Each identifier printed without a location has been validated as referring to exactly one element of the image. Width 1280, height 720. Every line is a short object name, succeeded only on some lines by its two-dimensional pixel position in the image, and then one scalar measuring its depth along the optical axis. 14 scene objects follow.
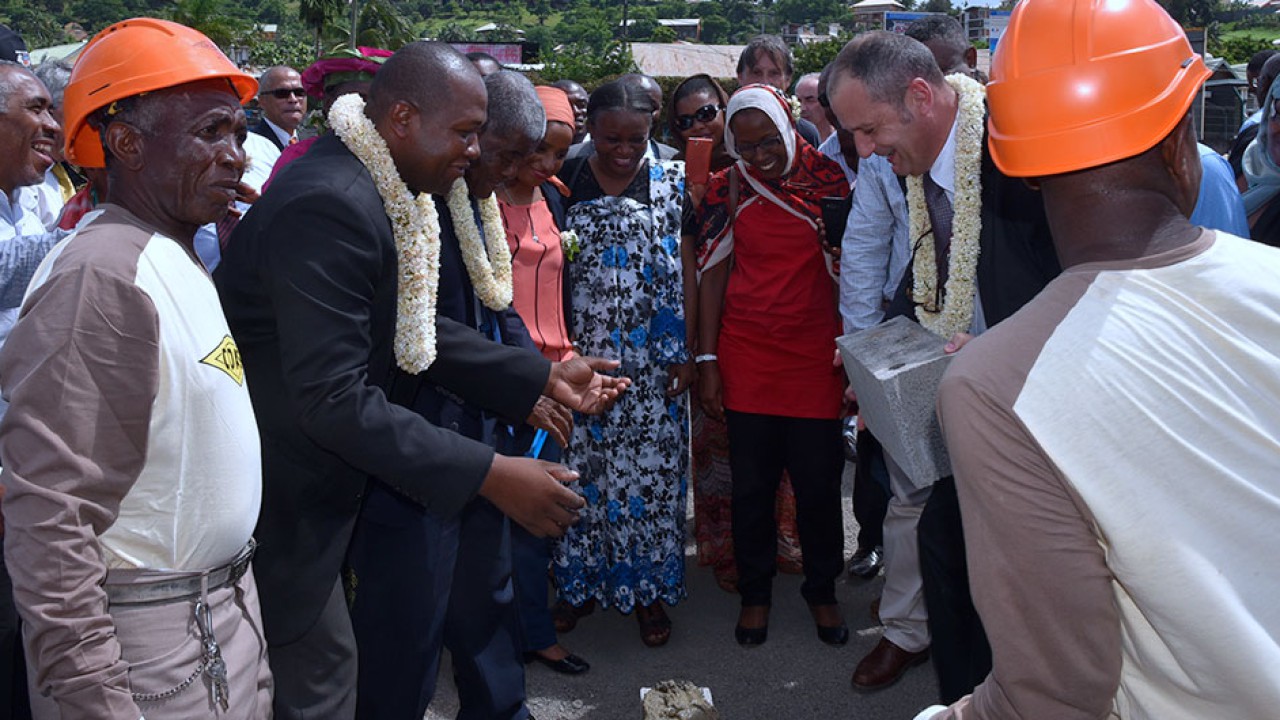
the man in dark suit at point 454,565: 2.91
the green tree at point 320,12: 43.38
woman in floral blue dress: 4.21
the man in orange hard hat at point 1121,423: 1.24
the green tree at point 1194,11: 74.88
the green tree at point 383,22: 46.34
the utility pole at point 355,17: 41.73
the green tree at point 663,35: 66.12
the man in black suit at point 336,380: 2.26
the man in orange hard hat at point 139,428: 1.64
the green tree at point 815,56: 34.06
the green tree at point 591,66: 32.88
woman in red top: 4.23
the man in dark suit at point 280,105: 7.01
